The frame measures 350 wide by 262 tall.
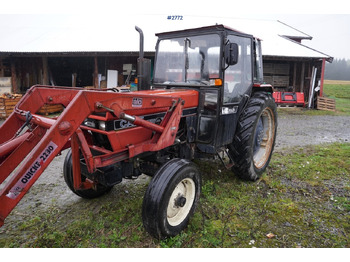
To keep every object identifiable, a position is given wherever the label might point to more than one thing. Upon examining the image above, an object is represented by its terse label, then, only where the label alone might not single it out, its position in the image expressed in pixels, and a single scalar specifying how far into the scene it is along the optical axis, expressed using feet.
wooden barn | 41.22
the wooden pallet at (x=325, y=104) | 44.39
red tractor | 7.39
